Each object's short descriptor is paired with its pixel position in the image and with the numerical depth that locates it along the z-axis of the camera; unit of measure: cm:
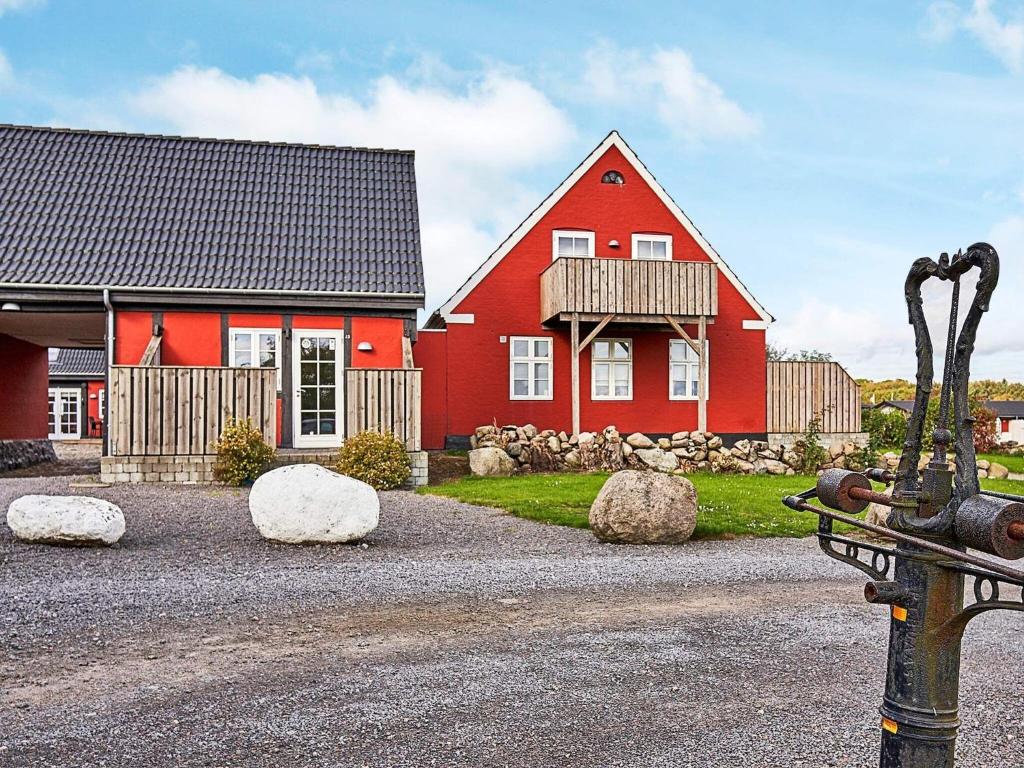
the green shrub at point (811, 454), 1989
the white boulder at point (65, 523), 888
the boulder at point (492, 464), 1825
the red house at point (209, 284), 1522
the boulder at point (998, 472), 1900
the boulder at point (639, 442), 2011
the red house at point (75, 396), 3759
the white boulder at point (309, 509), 931
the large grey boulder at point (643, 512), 969
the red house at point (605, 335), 2191
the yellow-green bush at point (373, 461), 1488
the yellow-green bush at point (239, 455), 1470
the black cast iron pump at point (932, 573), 249
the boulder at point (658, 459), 1927
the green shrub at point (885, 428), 2603
